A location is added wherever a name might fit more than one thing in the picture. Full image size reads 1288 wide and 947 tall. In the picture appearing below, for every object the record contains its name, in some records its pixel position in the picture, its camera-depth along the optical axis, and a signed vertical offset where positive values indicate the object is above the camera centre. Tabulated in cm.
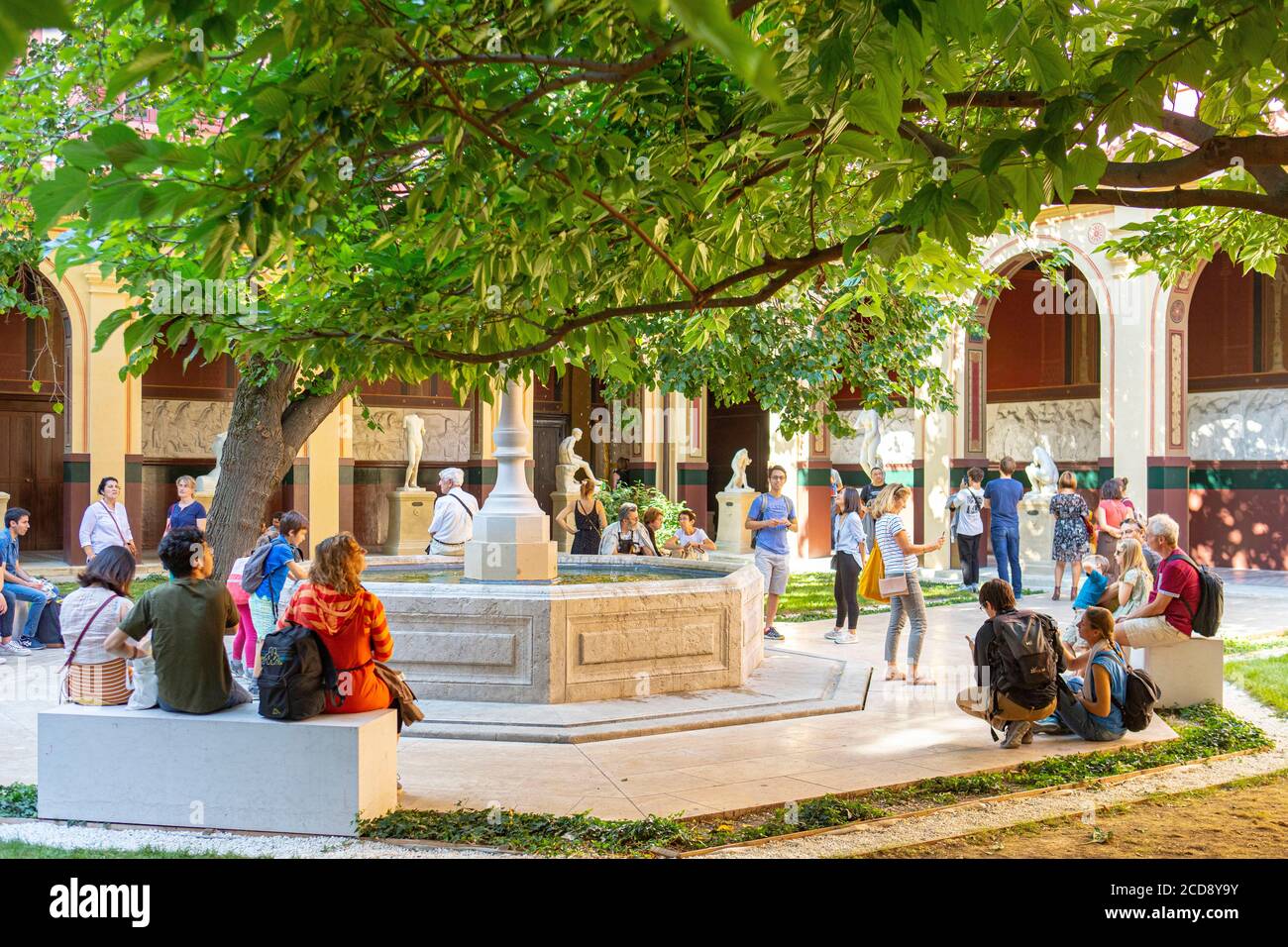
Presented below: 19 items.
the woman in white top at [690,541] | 1329 -70
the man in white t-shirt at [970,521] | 1576 -57
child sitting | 859 -83
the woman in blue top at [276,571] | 853 -67
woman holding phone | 898 -53
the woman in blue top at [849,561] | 1149 -83
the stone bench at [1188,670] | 827 -138
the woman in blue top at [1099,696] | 700 -134
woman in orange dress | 537 -63
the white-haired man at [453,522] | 1224 -43
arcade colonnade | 1861 +111
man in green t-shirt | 545 -73
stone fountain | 791 -111
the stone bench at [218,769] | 523 -135
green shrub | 2025 -35
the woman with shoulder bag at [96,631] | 592 -78
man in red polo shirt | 795 -85
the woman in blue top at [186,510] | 1232 -30
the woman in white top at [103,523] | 1180 -41
